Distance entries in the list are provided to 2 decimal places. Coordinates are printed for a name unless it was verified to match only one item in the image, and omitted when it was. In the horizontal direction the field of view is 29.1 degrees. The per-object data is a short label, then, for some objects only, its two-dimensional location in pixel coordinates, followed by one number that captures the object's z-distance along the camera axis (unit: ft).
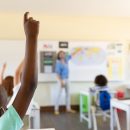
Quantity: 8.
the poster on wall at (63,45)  21.11
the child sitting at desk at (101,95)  14.51
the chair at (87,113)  16.01
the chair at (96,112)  14.97
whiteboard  20.15
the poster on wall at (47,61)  20.86
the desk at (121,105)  11.42
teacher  20.83
